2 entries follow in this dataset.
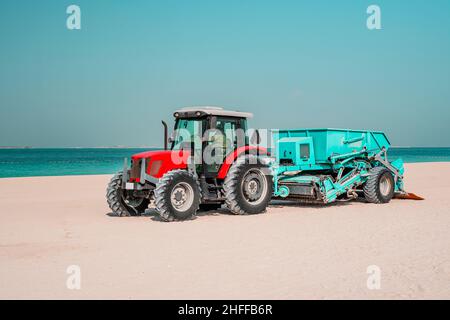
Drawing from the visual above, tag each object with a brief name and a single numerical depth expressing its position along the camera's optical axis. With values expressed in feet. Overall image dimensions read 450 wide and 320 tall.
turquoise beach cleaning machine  42.50
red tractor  35.65
